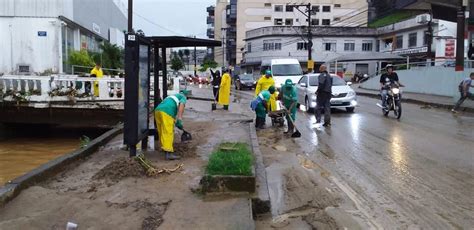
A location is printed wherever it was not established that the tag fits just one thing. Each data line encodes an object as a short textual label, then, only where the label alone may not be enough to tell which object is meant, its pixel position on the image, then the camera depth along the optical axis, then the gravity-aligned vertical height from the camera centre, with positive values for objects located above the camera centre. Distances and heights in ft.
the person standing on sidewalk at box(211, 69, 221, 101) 70.23 -0.59
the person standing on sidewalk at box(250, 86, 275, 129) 42.22 -2.40
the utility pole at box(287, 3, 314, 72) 150.10 +3.46
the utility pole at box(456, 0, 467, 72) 69.51 +6.17
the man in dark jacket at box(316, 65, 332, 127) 45.50 -1.27
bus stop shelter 26.84 -0.37
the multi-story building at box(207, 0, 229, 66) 386.93 +41.86
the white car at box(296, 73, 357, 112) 58.90 -1.86
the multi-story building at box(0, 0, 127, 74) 105.70 +8.37
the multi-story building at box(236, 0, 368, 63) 288.30 +36.27
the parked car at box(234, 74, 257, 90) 151.43 -1.47
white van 101.81 +1.91
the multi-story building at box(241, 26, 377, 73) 219.61 +15.60
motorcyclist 53.78 -0.29
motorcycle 52.08 -2.14
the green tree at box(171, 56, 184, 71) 251.11 +6.60
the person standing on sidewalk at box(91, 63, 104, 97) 56.75 +0.42
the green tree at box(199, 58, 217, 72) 285.62 +6.72
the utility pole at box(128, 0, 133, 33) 77.81 +9.73
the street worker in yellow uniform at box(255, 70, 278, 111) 48.52 -0.54
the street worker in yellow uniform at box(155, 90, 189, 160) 27.73 -2.27
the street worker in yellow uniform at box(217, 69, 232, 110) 63.41 -1.72
